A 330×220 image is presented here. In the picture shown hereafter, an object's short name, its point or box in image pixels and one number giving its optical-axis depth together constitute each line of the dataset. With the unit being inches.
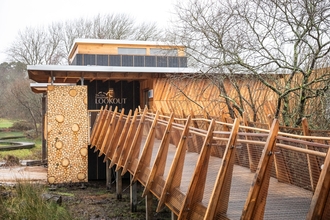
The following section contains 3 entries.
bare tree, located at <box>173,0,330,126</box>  325.7
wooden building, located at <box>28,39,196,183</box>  589.0
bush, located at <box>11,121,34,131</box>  1432.0
